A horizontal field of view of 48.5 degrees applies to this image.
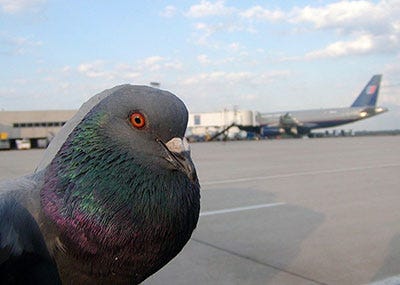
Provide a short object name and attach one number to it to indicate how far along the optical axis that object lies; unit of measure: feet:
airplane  203.51
